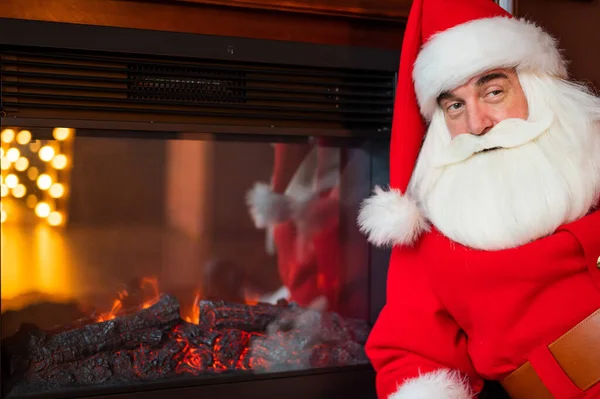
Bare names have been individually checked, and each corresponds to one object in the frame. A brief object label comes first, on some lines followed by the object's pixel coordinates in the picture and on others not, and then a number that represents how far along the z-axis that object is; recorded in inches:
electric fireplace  54.6
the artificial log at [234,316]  61.1
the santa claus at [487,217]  43.4
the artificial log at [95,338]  55.6
